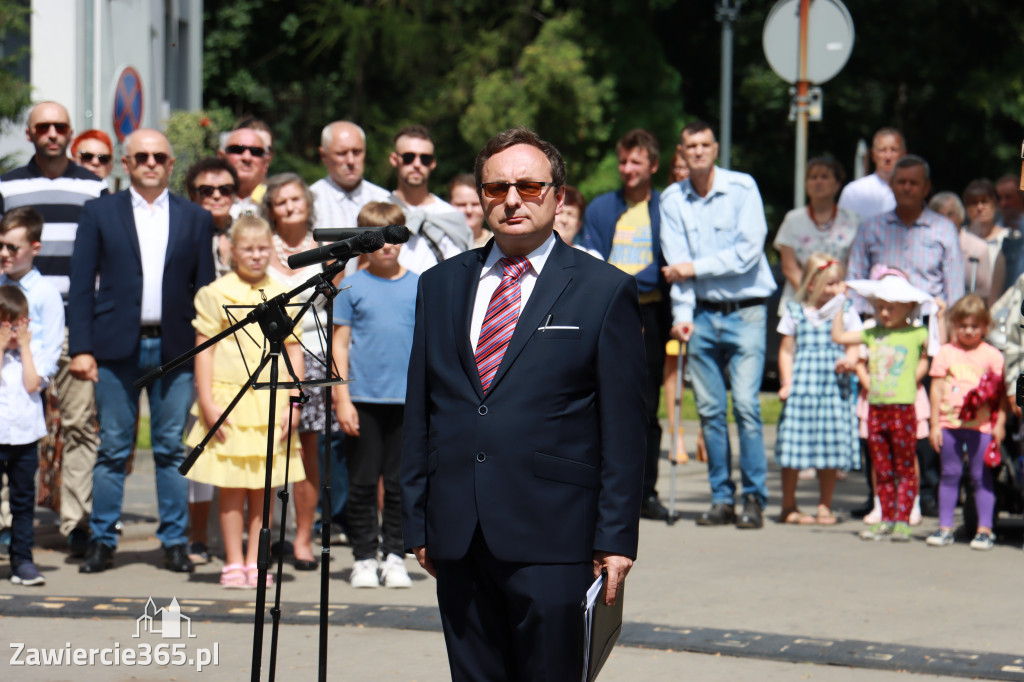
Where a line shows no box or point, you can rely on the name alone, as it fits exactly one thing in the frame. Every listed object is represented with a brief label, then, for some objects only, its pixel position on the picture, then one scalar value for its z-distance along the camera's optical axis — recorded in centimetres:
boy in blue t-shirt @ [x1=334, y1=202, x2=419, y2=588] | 1567
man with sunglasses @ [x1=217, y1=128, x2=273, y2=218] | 1893
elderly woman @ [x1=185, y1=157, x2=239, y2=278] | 1759
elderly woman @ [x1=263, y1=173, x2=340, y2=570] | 1679
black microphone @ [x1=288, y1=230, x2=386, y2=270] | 968
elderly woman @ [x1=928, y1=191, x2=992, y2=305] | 2190
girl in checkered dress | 1925
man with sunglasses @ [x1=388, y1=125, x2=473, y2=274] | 1809
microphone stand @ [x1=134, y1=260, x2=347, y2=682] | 963
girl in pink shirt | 1794
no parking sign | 2594
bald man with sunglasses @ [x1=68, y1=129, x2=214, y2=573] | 1610
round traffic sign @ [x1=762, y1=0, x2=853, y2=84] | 2458
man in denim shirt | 1924
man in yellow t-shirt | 1977
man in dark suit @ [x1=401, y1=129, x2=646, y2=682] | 829
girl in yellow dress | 1558
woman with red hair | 2005
